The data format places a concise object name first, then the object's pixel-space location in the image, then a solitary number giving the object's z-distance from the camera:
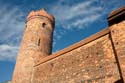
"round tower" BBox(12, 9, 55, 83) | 12.07
